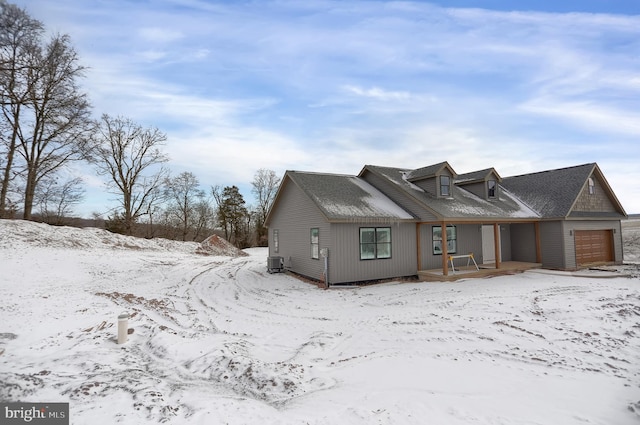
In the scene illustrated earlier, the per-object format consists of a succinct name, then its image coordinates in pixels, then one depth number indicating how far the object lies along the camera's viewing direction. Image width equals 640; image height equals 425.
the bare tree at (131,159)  28.23
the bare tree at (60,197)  22.34
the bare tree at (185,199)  36.41
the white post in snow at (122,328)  6.28
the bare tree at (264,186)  42.72
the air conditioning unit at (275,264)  16.44
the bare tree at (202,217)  38.72
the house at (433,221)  13.09
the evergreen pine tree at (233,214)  38.22
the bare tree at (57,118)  19.19
